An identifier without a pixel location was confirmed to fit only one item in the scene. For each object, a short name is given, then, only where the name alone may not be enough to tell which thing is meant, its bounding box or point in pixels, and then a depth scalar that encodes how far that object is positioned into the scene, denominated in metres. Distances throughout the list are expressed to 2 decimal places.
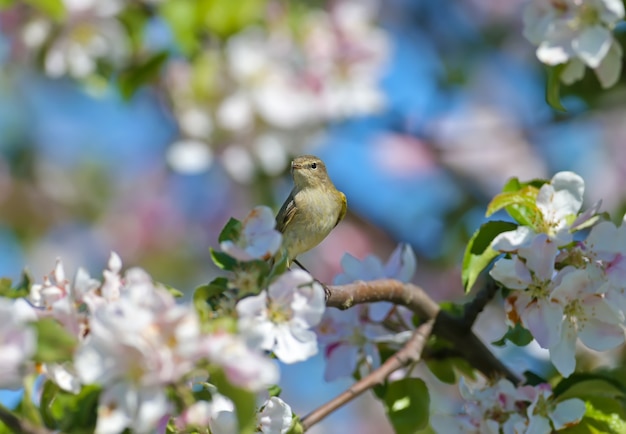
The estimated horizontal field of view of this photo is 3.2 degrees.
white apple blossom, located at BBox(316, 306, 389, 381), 5.77
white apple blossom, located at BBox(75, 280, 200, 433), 5.55
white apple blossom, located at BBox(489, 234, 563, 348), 5.67
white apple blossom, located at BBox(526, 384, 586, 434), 5.69
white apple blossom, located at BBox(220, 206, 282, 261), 5.62
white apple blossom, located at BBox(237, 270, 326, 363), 5.60
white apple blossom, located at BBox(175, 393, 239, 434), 5.59
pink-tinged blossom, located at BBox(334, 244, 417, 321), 5.78
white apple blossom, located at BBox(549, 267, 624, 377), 5.68
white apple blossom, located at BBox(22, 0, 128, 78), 6.13
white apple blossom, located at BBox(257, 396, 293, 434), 5.64
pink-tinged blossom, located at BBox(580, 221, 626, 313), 5.68
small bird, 5.81
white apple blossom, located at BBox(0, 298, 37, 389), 5.55
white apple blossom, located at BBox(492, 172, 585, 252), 5.69
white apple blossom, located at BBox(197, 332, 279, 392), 5.55
